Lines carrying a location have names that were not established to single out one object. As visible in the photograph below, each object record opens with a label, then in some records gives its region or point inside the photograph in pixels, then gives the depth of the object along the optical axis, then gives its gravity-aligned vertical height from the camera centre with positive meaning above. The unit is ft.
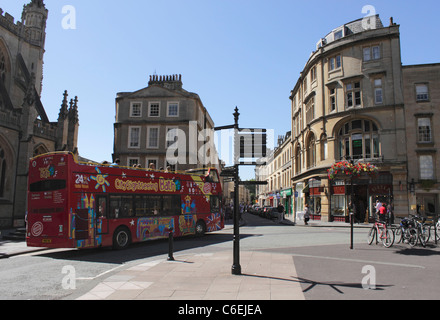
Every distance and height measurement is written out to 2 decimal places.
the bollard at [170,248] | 31.97 -5.34
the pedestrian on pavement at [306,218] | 86.33 -5.91
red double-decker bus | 36.29 -1.18
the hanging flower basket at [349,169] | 61.31 +5.46
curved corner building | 89.45 +23.01
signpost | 25.27 +3.43
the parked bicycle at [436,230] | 41.64 -4.50
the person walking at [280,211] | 107.96 -5.14
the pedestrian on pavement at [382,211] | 46.09 -2.08
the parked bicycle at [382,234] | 38.73 -4.63
